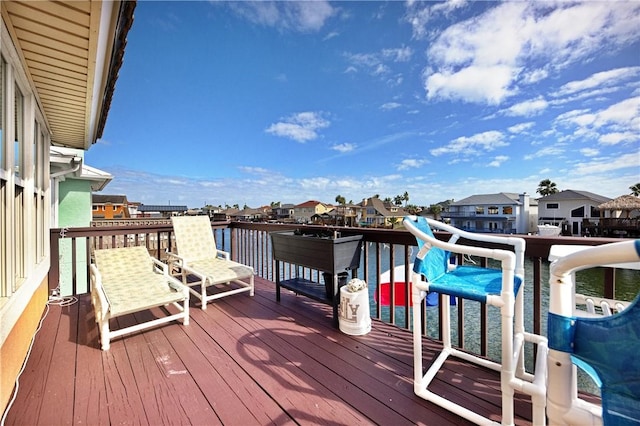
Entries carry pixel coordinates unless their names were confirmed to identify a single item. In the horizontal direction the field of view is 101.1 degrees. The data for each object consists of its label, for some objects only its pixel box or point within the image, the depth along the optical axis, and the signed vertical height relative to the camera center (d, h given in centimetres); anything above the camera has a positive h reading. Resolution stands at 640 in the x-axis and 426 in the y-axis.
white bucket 253 -97
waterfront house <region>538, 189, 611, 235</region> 2431 +7
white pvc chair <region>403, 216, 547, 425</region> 135 -48
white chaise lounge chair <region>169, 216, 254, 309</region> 335 -70
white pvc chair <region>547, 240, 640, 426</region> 75 -44
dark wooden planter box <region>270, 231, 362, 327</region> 269 -50
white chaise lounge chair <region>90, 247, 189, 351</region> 239 -80
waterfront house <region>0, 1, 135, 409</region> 156 +110
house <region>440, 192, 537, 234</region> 2873 -34
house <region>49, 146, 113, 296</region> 573 +26
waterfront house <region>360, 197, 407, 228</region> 3809 +6
